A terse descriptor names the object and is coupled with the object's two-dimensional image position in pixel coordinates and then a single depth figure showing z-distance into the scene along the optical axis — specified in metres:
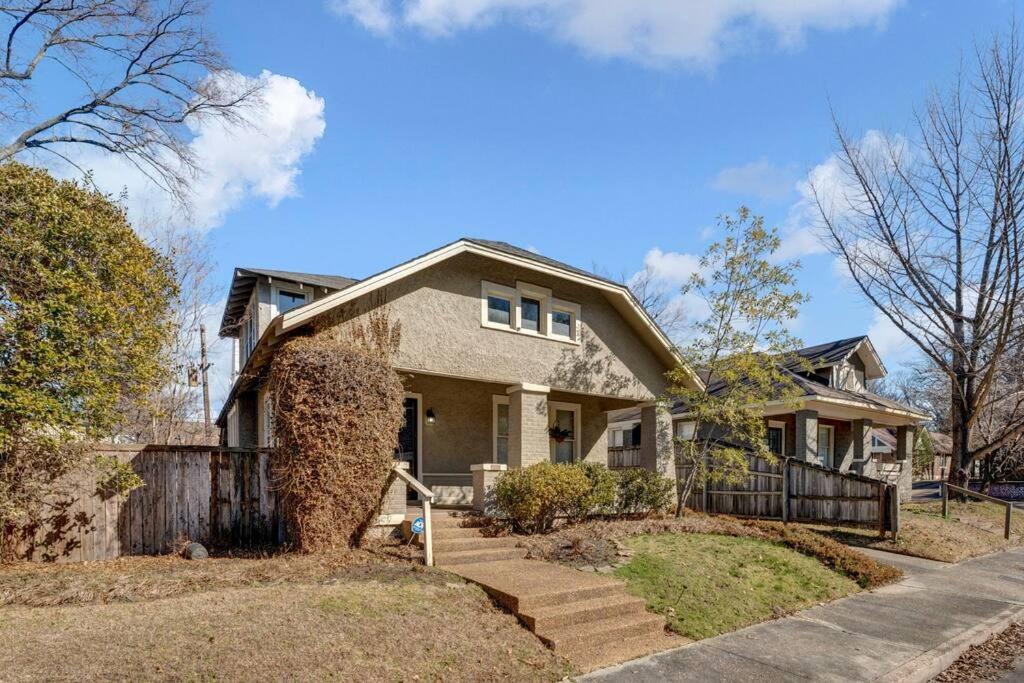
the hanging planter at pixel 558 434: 16.02
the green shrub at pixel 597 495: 11.59
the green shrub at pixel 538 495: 10.55
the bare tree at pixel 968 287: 18.47
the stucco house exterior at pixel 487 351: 11.05
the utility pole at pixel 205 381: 27.94
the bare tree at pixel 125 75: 15.00
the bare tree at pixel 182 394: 24.42
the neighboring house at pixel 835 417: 18.28
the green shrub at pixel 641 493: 12.85
